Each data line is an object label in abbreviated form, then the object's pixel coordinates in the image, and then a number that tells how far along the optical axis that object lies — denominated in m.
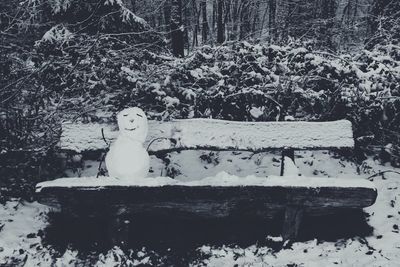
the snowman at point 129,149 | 3.34
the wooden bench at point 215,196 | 3.15
